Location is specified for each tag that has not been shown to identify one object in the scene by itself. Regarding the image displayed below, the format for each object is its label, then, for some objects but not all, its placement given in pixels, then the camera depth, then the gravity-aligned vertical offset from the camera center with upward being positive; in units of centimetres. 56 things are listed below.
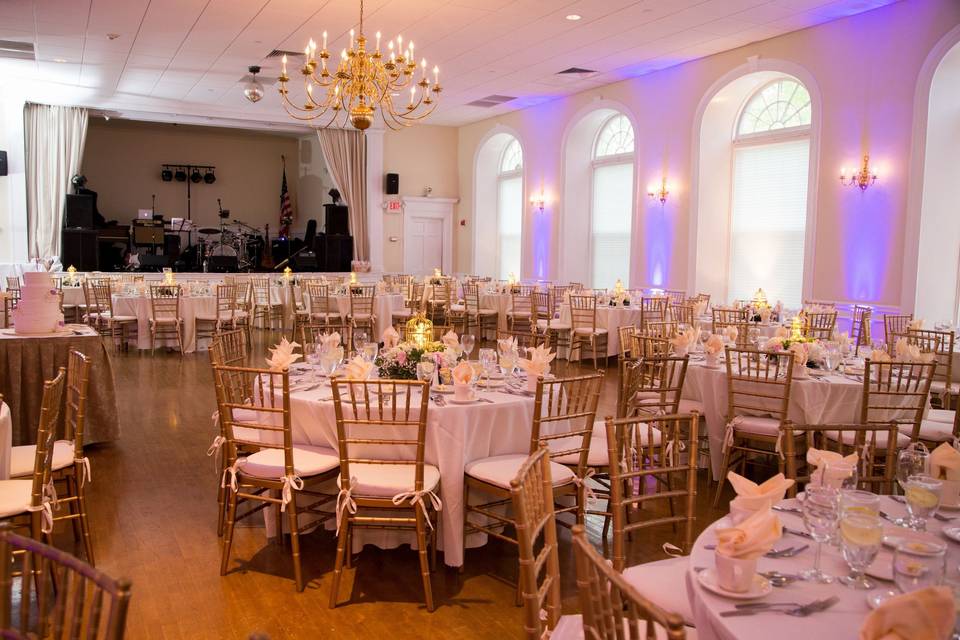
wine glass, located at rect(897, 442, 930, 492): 248 -60
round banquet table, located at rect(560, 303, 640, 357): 1057 -62
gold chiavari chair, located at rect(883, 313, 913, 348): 798 -47
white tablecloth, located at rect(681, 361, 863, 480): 493 -79
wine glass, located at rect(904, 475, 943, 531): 230 -66
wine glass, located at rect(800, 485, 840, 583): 208 -67
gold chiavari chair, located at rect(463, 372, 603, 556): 366 -96
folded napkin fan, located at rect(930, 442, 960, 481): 247 -59
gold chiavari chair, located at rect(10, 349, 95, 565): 369 -101
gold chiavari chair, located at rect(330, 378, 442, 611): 343 -97
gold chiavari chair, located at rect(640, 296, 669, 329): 1007 -46
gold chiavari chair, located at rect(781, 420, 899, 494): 284 -69
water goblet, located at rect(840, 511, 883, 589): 188 -65
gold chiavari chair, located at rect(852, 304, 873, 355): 851 -53
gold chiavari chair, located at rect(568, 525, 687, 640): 145 -67
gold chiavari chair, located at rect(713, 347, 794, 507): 476 -84
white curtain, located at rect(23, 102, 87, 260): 1454 +183
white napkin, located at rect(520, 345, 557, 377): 426 -50
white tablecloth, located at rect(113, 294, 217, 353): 1088 -69
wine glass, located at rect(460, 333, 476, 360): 454 -43
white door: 1767 +56
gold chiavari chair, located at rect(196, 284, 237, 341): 1112 -74
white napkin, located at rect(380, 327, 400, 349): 457 -42
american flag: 2070 +142
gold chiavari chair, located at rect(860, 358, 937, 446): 451 -77
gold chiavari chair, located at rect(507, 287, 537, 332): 1198 -62
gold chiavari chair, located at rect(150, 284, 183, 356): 1070 -64
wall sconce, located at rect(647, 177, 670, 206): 1209 +131
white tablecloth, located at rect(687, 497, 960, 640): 168 -77
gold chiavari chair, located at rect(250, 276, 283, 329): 1357 -76
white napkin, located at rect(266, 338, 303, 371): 446 -53
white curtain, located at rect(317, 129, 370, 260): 1683 +218
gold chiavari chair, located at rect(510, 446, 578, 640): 211 -79
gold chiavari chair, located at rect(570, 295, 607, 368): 1039 -72
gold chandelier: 667 +177
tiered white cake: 559 -33
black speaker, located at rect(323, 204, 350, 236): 1709 +109
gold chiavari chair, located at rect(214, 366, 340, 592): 363 -99
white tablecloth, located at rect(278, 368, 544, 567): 379 -86
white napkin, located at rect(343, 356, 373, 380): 408 -54
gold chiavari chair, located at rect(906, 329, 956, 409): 597 -76
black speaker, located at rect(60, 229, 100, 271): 1477 +24
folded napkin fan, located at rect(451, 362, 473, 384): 396 -54
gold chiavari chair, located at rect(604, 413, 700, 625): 247 -85
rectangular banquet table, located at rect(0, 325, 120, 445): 541 -74
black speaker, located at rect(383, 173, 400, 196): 1697 +193
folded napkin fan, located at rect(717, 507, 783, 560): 185 -65
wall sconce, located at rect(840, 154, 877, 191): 911 +124
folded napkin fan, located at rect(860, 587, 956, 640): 137 -62
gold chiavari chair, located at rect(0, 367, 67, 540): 315 -99
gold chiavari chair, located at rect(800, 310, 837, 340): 711 -47
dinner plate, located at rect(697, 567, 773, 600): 183 -76
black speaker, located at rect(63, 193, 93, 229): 1486 +103
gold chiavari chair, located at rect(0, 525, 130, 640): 135 -63
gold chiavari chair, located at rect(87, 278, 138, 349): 1092 -81
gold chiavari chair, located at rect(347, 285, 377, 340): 1170 -66
